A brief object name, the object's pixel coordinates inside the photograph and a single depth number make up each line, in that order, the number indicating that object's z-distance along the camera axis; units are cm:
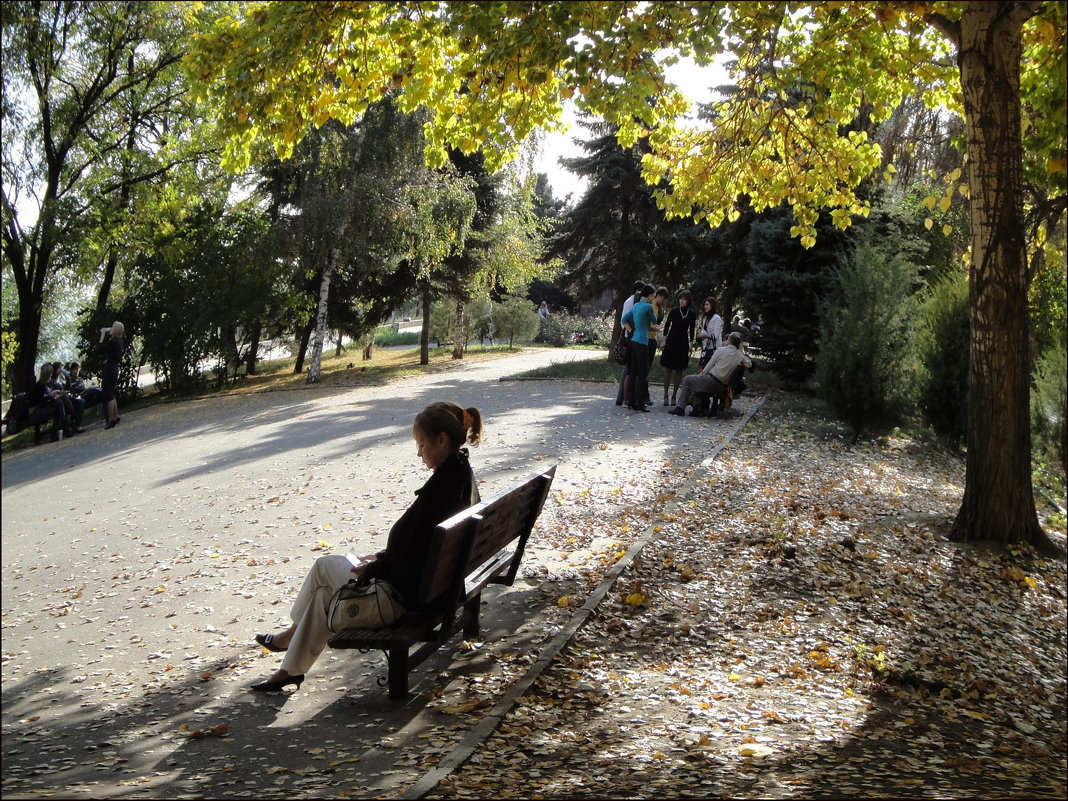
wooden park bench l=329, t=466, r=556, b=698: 486
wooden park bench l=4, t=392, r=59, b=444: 1806
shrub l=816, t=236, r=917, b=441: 1484
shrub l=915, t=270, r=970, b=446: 1479
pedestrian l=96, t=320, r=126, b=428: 1841
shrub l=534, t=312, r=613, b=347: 4881
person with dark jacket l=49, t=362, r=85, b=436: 1845
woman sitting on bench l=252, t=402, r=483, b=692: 510
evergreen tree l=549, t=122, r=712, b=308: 2708
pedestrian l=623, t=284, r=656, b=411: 1559
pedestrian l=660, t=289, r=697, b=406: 1655
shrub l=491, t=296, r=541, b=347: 4325
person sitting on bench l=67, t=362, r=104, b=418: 1945
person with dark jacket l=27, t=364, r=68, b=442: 1808
